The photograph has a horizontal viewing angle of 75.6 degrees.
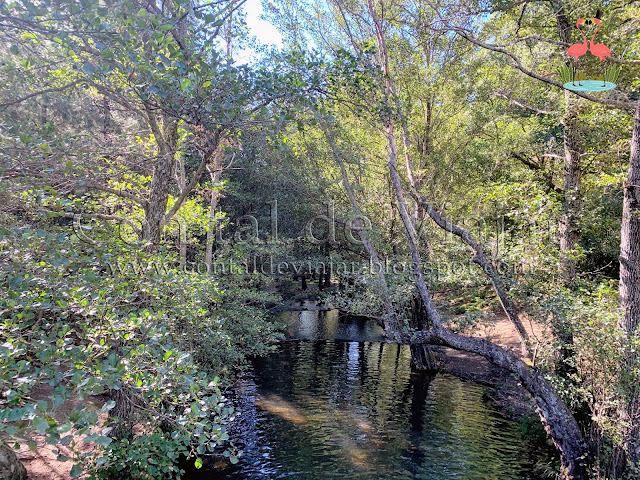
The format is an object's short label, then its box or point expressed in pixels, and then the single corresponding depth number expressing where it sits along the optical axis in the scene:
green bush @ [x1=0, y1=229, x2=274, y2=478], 2.85
